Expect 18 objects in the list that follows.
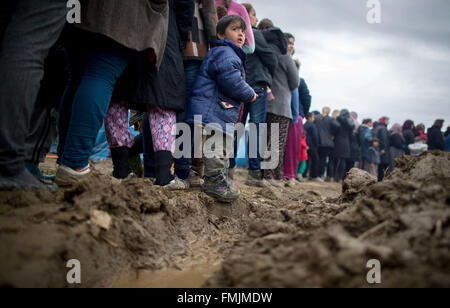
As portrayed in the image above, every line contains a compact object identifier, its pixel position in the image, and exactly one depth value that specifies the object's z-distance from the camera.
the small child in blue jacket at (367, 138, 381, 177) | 8.06
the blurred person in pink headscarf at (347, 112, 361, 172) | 8.03
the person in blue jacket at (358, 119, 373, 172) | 8.19
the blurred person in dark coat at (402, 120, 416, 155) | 8.51
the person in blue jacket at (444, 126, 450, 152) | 8.14
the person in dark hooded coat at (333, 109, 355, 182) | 7.68
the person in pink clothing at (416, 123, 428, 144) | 9.30
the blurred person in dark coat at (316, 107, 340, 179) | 7.48
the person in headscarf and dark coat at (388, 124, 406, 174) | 8.31
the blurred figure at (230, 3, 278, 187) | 3.57
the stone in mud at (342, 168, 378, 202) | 1.90
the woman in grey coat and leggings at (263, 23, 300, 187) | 3.92
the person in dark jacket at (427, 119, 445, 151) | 7.67
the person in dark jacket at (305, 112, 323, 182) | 7.34
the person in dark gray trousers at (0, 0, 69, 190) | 1.25
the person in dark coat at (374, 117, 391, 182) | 8.06
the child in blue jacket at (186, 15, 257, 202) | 2.11
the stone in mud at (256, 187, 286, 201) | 2.92
